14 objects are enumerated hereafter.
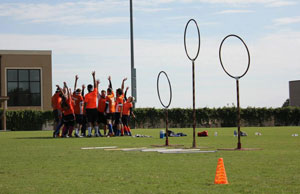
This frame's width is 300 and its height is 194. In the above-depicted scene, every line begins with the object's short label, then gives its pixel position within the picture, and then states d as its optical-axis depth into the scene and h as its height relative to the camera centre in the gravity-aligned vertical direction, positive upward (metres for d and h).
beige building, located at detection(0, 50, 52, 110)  72.19 +6.06
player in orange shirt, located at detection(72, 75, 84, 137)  31.22 +1.10
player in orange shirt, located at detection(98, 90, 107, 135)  31.61 +1.10
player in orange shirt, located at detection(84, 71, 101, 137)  31.09 +1.24
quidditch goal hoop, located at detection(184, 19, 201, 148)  21.45 +2.55
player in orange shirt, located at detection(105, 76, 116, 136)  31.06 +1.03
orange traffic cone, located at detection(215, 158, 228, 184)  10.18 -0.80
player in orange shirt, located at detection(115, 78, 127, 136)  31.55 +1.04
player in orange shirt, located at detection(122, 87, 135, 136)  32.41 +0.86
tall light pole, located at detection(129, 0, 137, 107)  47.38 +4.56
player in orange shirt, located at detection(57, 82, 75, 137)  30.42 +1.00
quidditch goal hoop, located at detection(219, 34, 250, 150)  18.86 +1.48
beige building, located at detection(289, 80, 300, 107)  100.38 +5.72
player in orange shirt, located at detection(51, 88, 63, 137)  32.01 +1.29
